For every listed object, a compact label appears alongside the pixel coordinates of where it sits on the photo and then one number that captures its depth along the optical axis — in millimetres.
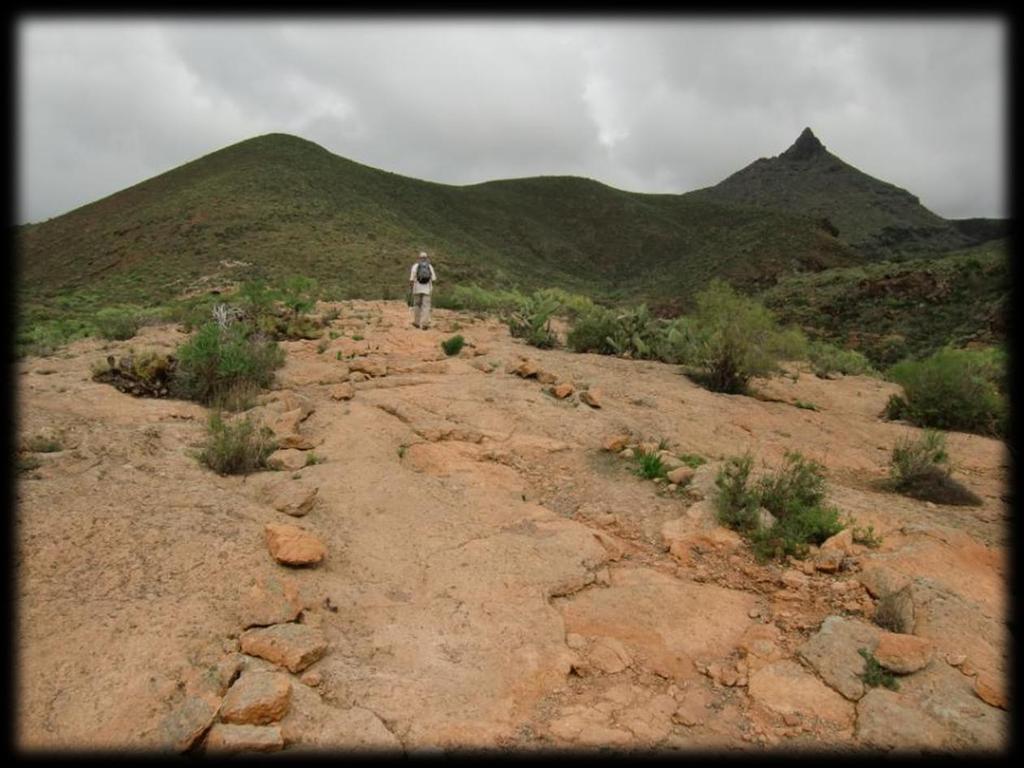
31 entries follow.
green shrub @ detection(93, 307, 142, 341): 9586
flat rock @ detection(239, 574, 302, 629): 3178
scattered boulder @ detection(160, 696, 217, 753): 2424
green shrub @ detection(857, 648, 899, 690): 3107
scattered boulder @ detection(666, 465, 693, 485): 5418
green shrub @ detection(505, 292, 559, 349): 10664
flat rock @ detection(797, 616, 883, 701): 3137
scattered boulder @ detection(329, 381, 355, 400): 6918
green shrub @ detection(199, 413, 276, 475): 4816
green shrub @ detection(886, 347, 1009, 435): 8867
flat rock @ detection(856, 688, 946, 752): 2748
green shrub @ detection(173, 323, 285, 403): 6723
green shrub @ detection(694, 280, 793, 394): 9328
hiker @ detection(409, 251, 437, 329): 10922
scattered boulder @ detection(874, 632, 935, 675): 3189
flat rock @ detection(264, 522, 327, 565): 3688
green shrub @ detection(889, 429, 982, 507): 6051
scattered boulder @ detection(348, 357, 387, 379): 8094
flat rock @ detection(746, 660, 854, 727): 2975
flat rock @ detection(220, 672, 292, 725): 2561
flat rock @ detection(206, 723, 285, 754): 2422
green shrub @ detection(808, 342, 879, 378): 12750
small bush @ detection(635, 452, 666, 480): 5562
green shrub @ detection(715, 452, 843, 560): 4516
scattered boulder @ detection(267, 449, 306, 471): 5090
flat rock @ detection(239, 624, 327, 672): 2953
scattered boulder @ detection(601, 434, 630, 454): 6059
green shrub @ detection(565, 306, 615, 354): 10734
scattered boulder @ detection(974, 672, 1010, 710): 2988
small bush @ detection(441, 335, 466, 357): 9383
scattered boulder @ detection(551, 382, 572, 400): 7402
